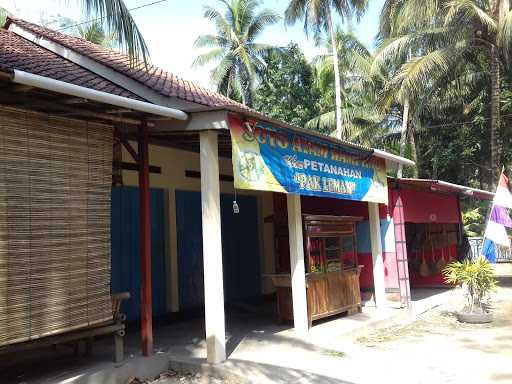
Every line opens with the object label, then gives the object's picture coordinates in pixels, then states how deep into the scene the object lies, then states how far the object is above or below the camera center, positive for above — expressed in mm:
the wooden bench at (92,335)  4883 -756
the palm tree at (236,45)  28078 +11323
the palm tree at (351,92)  24945 +7705
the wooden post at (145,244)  6098 +153
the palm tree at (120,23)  5254 +2421
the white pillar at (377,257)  10117 -216
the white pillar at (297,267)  7953 -258
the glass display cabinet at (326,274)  8468 -423
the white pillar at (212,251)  6195 +27
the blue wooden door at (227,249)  9461 +91
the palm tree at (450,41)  15742 +6483
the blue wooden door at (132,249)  8156 +141
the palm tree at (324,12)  21297 +9766
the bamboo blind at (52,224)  4809 +364
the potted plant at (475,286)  9719 -835
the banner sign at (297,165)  6441 +1244
